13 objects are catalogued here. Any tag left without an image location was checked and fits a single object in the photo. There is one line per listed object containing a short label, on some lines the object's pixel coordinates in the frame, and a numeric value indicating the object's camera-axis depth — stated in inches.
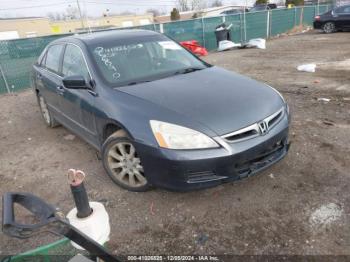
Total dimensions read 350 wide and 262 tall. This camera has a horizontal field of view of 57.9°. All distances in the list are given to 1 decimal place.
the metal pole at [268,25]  691.1
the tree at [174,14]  1651.1
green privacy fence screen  363.9
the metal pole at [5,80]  357.4
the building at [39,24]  1744.6
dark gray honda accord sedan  107.4
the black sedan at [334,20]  668.1
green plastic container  63.5
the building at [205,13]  1955.0
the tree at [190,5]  2687.0
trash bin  556.7
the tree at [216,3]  3405.0
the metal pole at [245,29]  633.1
